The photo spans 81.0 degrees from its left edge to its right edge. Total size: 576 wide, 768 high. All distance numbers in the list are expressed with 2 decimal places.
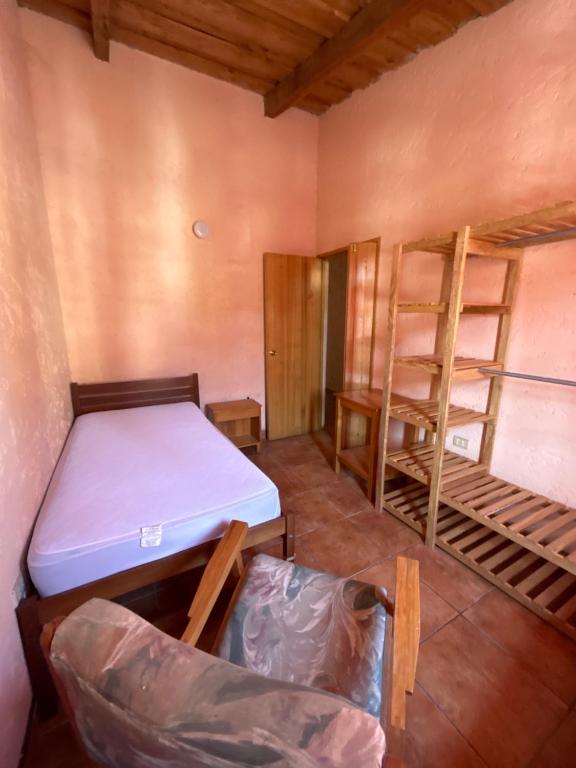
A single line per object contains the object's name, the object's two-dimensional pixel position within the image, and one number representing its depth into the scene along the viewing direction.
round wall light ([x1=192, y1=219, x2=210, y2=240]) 3.04
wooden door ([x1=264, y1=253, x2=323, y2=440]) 3.49
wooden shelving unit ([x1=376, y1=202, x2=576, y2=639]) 1.62
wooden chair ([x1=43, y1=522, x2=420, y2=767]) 0.44
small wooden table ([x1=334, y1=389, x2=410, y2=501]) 2.51
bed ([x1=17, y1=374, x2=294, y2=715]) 1.19
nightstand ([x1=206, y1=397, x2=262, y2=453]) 3.17
